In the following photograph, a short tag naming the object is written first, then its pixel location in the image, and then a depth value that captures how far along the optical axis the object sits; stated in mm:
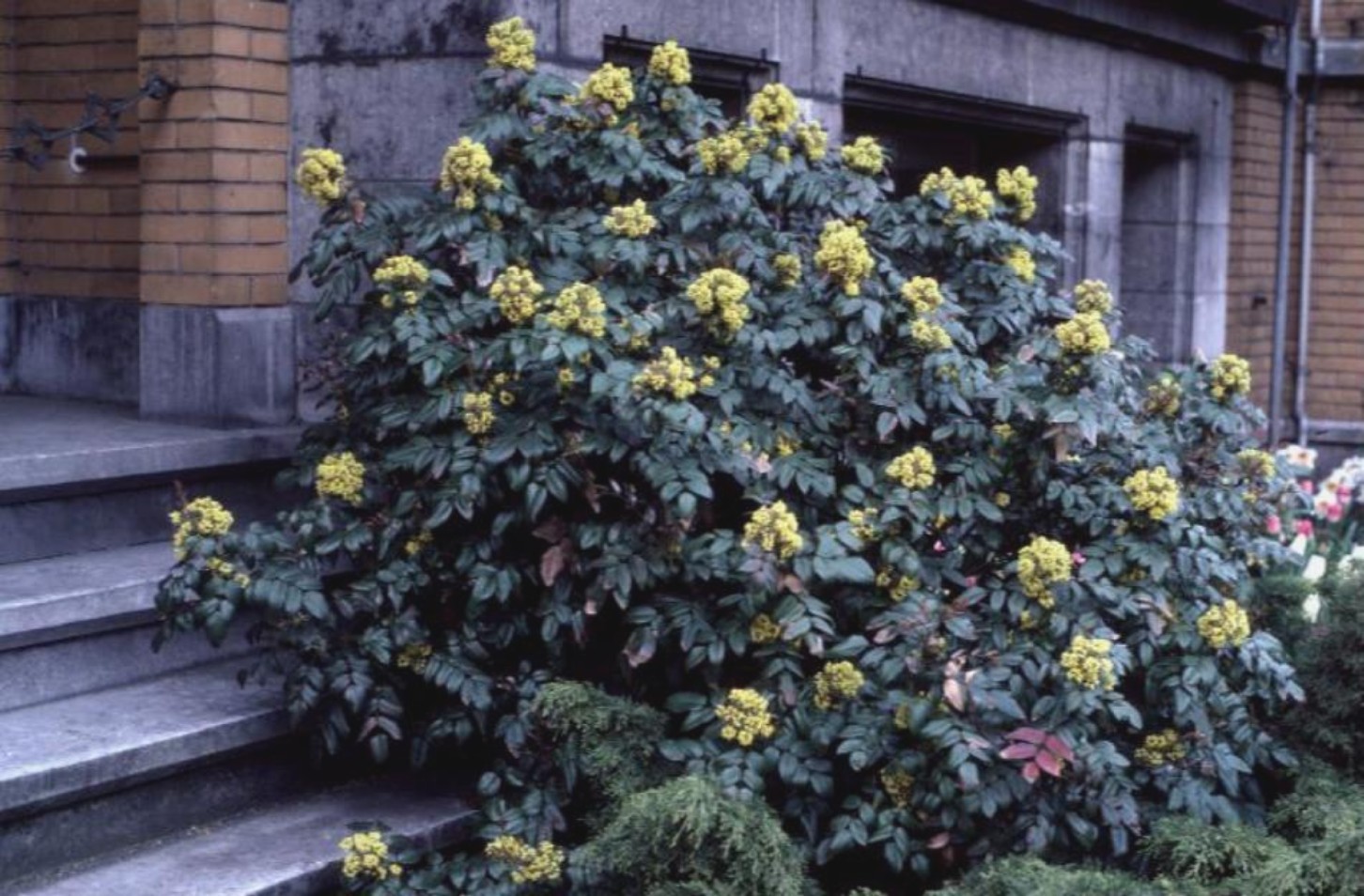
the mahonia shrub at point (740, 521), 4398
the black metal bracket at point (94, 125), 5781
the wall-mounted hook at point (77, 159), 6344
